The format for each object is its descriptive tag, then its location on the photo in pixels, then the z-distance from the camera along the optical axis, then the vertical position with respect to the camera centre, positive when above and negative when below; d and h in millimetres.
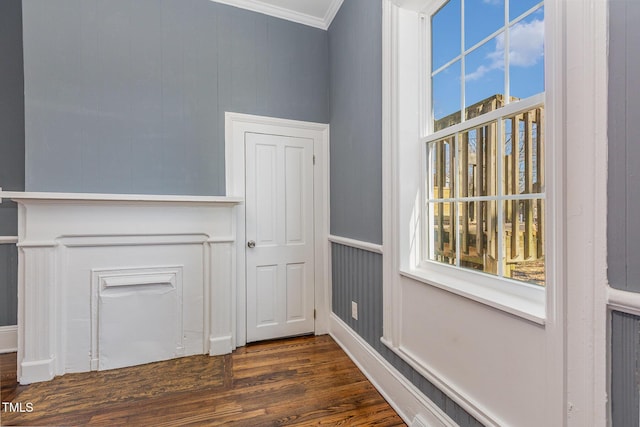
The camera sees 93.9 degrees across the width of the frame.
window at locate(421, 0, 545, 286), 1184 +347
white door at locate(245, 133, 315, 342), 2646 -201
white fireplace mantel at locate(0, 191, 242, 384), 2047 -494
